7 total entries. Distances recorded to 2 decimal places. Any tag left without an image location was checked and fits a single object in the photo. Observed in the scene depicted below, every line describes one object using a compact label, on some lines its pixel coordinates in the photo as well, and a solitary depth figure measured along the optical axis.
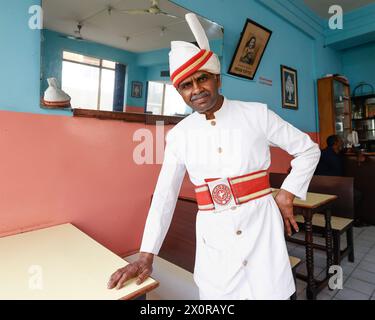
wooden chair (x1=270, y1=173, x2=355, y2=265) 2.27
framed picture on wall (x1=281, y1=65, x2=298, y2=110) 3.39
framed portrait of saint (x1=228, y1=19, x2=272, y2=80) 2.64
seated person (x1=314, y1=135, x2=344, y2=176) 3.30
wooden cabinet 4.09
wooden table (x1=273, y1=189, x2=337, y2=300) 1.83
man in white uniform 0.96
